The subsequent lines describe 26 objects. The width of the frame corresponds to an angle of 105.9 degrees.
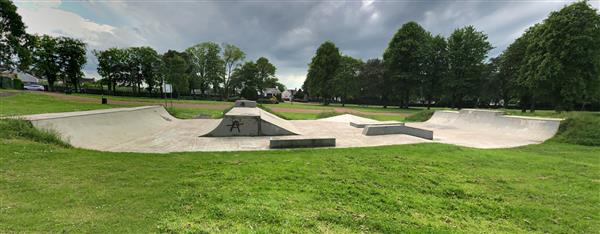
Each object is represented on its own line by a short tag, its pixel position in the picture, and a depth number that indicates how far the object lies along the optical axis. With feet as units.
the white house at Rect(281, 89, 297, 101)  336.53
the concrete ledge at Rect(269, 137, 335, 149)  25.09
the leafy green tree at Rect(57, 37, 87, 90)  152.46
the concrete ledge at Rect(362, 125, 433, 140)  35.01
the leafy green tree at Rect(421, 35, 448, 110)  125.49
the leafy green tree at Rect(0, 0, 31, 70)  93.61
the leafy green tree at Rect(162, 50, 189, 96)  155.63
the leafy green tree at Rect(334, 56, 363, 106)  152.05
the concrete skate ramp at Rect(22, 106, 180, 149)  22.21
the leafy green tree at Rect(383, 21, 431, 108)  128.98
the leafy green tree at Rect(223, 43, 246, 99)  200.44
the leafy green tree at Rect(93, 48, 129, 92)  166.91
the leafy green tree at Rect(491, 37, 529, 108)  101.71
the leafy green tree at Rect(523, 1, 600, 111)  66.44
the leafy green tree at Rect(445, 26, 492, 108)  117.39
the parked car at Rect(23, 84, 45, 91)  132.84
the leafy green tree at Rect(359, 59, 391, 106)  152.87
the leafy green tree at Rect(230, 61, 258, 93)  211.29
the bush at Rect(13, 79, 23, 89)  125.34
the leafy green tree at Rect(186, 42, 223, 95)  187.01
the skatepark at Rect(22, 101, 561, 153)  24.17
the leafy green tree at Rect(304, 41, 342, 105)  161.68
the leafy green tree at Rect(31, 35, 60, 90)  141.38
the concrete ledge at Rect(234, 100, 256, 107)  66.40
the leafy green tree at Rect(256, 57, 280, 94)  226.17
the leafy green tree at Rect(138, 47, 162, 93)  177.06
